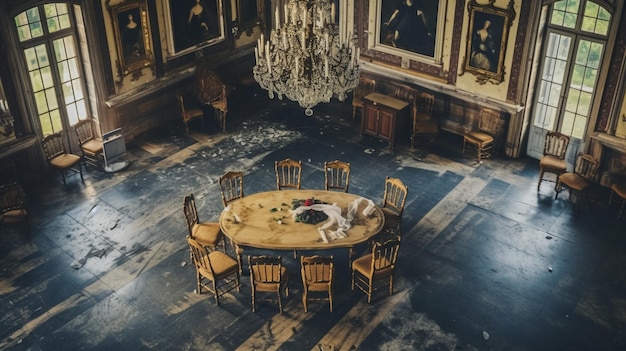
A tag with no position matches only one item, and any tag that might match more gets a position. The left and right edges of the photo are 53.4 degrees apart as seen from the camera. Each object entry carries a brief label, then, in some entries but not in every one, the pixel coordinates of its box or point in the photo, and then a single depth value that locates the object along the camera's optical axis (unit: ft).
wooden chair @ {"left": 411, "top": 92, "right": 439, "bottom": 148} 37.65
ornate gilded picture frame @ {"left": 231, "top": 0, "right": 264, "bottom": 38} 42.96
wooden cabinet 37.70
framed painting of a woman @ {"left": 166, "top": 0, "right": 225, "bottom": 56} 38.45
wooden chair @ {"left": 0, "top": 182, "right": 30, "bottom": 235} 29.55
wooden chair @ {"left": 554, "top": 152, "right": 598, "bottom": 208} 31.96
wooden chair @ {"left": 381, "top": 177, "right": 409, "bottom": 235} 28.73
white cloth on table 26.22
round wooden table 25.89
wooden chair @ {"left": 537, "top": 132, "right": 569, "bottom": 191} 33.45
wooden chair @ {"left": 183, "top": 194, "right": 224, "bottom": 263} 27.60
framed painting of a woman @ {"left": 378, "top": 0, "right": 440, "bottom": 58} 36.88
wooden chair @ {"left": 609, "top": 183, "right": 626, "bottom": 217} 30.83
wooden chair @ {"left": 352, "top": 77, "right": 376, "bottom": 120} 40.81
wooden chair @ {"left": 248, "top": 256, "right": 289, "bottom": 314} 24.32
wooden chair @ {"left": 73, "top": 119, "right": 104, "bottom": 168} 35.42
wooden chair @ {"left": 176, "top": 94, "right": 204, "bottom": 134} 38.93
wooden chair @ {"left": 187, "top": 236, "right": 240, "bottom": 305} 25.49
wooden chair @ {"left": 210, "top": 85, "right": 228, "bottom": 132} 39.93
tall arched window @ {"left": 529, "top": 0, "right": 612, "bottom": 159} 31.86
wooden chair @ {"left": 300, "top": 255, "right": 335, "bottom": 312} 24.48
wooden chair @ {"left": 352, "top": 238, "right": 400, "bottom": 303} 25.22
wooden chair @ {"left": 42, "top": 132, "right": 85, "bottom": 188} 33.60
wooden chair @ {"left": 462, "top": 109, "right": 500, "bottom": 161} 36.27
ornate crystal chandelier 23.89
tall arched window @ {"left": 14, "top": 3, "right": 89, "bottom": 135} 32.22
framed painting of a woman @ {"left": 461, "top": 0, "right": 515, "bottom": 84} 34.12
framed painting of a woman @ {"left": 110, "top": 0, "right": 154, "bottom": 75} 35.19
